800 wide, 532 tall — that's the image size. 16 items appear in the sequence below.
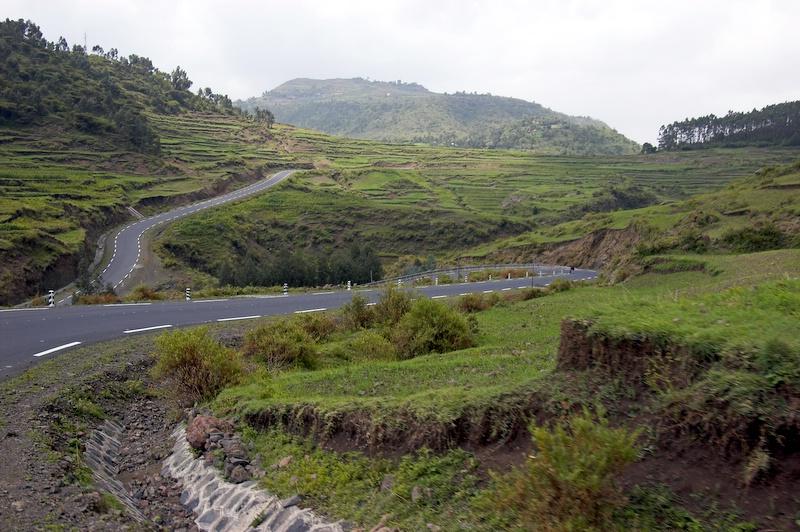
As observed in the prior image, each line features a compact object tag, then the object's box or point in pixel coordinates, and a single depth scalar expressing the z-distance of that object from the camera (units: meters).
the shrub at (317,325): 16.81
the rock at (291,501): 7.47
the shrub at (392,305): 17.86
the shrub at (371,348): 13.89
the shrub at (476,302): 20.77
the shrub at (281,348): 14.00
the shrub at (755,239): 24.11
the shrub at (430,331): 13.92
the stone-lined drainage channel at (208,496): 7.38
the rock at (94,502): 7.73
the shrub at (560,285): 23.59
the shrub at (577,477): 5.05
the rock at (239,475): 8.62
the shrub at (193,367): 11.88
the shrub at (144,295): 26.72
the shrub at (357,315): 18.43
